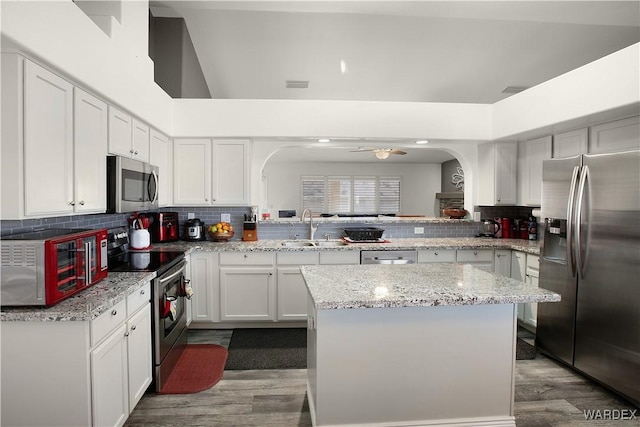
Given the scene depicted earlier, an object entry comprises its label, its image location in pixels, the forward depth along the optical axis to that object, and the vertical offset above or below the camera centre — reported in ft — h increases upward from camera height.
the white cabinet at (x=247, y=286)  11.47 -2.69
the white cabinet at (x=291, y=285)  11.55 -2.65
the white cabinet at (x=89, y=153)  6.47 +1.03
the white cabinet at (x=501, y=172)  13.08 +1.44
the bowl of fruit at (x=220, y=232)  12.53 -0.97
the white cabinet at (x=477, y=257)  12.25 -1.72
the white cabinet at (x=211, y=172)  12.23 +1.19
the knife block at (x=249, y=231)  12.96 -0.95
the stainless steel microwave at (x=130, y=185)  7.67 +0.47
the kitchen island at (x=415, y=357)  5.89 -2.63
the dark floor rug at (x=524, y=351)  9.64 -4.11
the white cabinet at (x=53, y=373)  5.03 -2.54
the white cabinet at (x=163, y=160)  10.50 +1.45
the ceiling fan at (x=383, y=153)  21.97 +3.57
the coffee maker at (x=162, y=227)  11.89 -0.79
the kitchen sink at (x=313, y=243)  12.08 -1.33
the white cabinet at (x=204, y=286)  11.41 -2.69
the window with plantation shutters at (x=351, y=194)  33.22 +1.28
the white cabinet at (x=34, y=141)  5.06 +0.99
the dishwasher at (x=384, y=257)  11.84 -1.70
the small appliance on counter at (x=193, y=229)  12.48 -0.89
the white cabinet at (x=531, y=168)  11.78 +1.53
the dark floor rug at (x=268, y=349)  9.23 -4.23
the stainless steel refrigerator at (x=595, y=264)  7.30 -1.26
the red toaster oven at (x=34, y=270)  5.03 -0.99
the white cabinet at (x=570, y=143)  10.03 +2.08
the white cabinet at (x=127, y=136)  7.83 +1.72
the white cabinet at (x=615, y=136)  8.55 +1.99
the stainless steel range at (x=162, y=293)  7.70 -2.17
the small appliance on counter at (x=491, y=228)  13.85 -0.75
